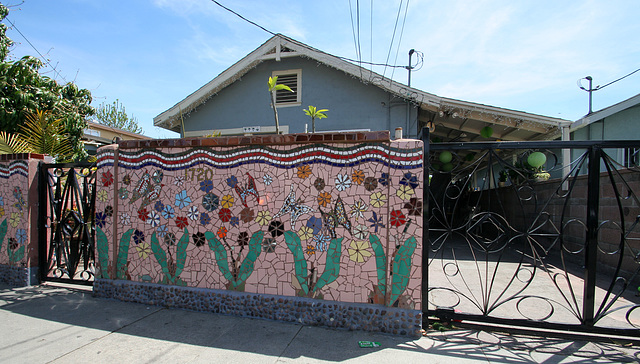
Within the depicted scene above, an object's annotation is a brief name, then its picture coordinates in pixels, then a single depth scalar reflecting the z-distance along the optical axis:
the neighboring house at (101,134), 12.50
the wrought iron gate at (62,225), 4.93
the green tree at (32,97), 7.07
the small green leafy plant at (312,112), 5.01
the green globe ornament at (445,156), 9.25
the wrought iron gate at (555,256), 3.47
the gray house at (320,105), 8.34
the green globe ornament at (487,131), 9.11
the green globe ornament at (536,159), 7.39
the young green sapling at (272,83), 4.57
